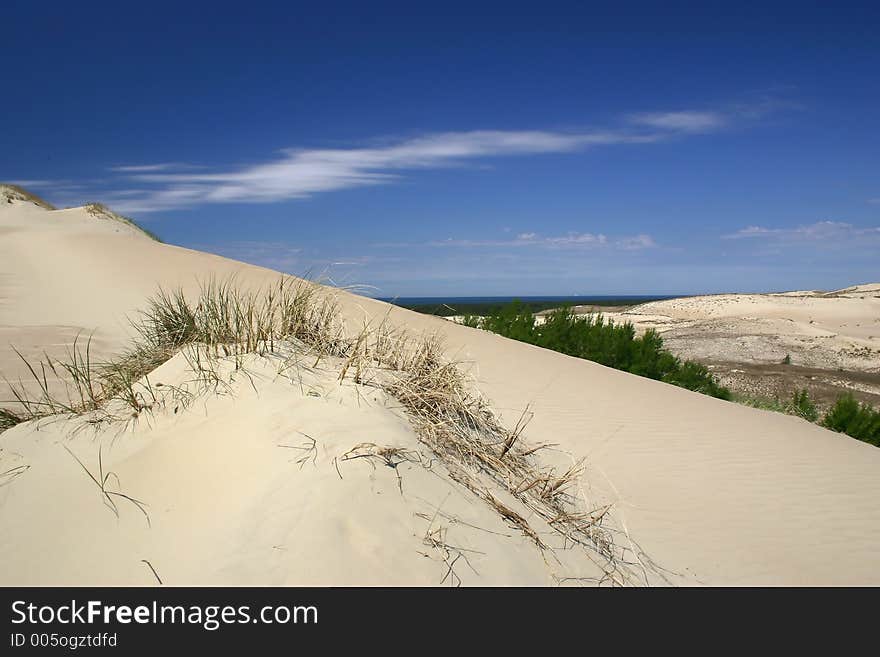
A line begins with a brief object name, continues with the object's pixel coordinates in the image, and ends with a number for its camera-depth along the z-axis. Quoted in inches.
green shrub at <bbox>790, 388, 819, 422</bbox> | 438.0
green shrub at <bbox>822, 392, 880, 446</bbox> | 399.1
